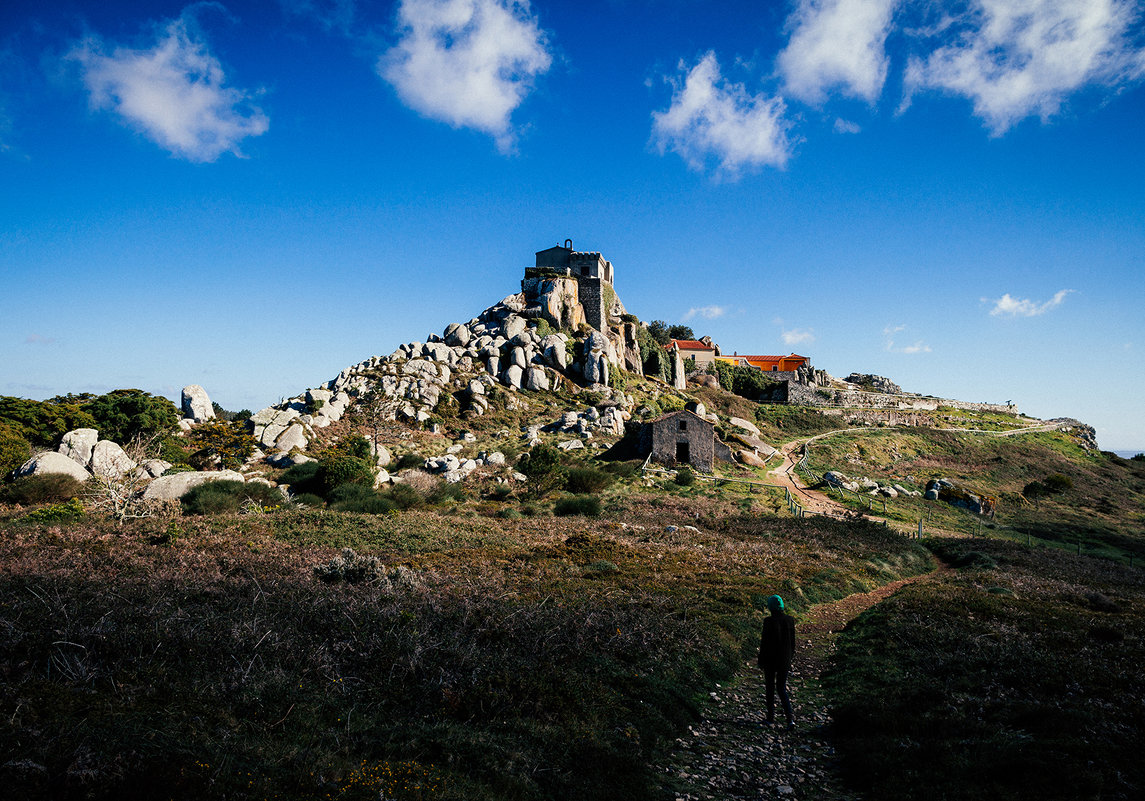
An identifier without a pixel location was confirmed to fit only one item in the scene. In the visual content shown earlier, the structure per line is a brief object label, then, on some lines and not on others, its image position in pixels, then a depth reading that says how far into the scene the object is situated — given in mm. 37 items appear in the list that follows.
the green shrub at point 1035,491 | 56750
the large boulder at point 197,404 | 58625
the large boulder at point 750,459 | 58331
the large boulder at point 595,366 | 79438
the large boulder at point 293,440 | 52219
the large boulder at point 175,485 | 30500
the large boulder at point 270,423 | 53031
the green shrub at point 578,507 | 35625
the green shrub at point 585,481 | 44125
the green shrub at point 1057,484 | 59569
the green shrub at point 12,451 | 34750
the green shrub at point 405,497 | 34031
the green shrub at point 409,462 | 49250
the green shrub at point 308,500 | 33591
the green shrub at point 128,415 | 47469
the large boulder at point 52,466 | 33406
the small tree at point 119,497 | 23058
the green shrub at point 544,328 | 83669
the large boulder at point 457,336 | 82188
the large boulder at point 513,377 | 76062
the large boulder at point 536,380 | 76875
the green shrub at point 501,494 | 41469
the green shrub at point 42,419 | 41969
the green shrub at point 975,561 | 25906
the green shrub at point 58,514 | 21688
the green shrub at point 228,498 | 27680
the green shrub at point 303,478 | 37781
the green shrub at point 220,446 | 47469
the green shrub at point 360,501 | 30516
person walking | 10031
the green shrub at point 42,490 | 29375
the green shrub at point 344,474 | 36094
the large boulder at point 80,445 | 39812
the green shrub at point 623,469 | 48625
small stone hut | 53750
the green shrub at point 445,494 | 36375
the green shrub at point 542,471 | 42625
